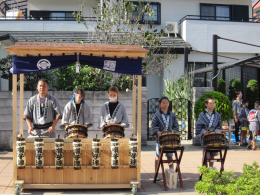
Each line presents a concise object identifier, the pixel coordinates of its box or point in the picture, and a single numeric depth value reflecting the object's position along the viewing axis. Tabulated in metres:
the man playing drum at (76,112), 6.34
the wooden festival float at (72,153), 5.60
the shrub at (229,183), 3.96
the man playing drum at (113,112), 6.33
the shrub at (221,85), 16.83
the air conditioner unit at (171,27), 17.72
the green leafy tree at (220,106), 10.30
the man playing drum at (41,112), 6.12
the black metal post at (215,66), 11.27
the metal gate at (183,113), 11.52
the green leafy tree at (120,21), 9.91
